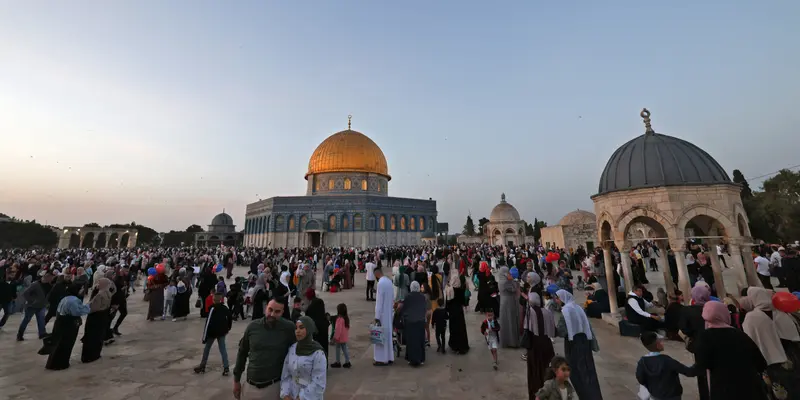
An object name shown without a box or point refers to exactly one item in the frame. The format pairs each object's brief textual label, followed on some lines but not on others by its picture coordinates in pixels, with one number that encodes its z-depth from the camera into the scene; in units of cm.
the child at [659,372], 282
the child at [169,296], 885
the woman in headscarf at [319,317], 484
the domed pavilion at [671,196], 681
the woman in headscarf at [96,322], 543
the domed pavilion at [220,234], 5756
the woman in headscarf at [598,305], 814
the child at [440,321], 584
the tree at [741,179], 3094
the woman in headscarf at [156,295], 863
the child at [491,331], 507
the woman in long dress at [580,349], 359
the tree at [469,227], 7101
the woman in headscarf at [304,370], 267
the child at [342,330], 507
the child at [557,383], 258
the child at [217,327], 484
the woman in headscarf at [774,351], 320
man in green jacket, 277
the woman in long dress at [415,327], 522
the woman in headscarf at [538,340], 382
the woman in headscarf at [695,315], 422
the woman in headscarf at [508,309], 603
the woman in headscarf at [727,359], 277
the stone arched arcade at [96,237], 4612
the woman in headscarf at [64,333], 509
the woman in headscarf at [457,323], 577
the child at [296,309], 495
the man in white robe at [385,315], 527
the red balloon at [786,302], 333
